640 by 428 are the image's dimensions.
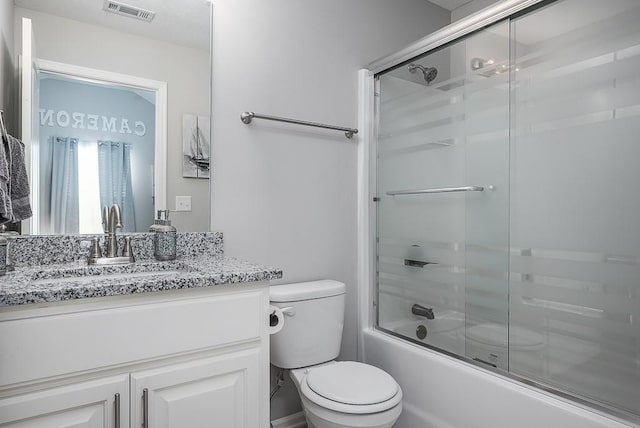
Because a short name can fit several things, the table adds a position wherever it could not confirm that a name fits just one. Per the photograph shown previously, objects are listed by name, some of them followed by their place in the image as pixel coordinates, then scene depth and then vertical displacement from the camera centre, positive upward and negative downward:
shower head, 1.84 +0.66
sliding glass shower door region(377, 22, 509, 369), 1.56 +0.07
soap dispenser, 1.51 -0.11
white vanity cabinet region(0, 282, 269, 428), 0.96 -0.40
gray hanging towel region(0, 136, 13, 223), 1.11 +0.06
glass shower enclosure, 1.24 +0.05
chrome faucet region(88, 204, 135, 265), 1.45 -0.12
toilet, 1.39 -0.65
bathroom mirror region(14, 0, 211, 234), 1.43 +0.55
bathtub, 1.32 -0.70
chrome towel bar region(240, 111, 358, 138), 1.79 +0.44
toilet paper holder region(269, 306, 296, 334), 1.46 -0.42
